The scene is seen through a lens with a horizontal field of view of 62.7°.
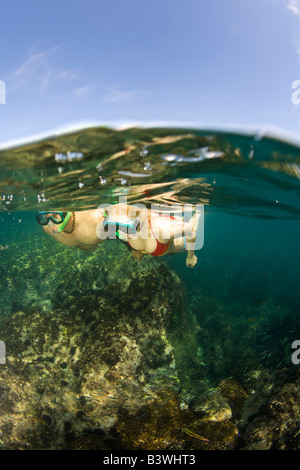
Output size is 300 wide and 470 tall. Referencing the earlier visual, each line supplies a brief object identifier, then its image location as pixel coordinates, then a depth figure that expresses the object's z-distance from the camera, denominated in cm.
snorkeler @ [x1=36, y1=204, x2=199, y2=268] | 527
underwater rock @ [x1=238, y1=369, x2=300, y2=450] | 444
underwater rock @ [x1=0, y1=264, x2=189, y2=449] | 607
